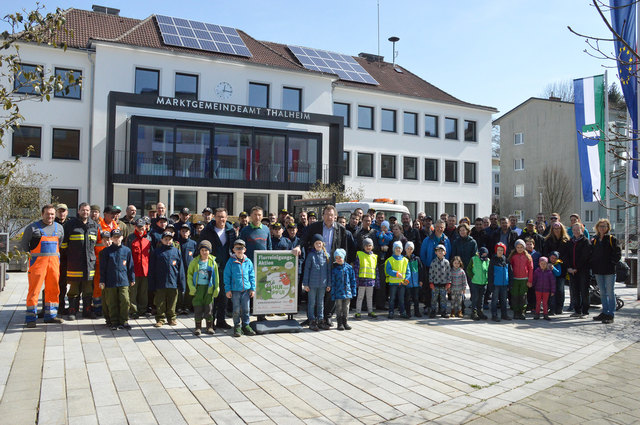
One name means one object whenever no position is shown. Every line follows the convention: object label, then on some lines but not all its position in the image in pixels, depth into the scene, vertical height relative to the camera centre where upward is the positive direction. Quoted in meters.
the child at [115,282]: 8.53 -1.01
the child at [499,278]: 10.41 -1.06
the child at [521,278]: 10.55 -1.06
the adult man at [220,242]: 8.87 -0.34
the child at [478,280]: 10.46 -1.11
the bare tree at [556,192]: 47.31 +3.12
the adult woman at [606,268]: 10.20 -0.83
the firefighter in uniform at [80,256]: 9.20 -0.61
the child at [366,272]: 10.24 -0.94
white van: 15.84 +0.50
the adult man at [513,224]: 12.02 +0.04
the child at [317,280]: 8.90 -0.97
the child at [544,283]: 10.61 -1.17
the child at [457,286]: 10.56 -1.24
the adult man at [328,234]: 9.30 -0.19
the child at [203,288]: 8.34 -1.06
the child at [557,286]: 10.92 -1.27
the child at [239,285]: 8.40 -1.01
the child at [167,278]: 8.77 -0.94
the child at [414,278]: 10.51 -1.09
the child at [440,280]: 10.53 -1.12
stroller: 11.88 -1.59
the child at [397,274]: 10.23 -0.98
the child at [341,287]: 8.95 -1.09
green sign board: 9.09 -1.04
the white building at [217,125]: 25.67 +5.42
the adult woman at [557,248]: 11.06 -0.49
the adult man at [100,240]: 9.44 -0.33
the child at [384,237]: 11.02 -0.27
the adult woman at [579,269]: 10.85 -0.90
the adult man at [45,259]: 8.54 -0.64
